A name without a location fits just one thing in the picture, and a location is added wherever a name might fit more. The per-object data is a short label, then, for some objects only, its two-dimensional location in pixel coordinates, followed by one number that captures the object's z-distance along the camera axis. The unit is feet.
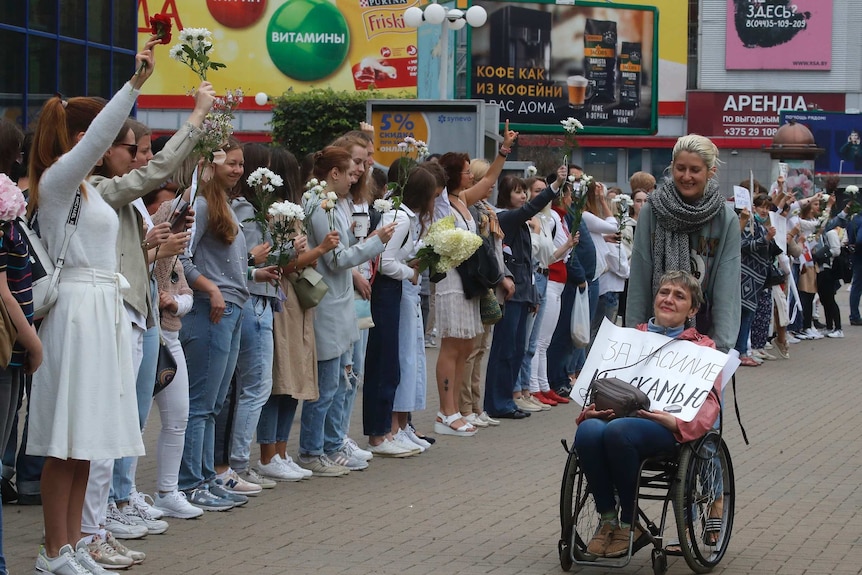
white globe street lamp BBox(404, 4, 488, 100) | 112.34
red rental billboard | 334.78
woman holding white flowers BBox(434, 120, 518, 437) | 58.46
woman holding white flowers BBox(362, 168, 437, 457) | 53.21
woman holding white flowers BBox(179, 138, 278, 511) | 41.20
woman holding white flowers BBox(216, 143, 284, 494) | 44.08
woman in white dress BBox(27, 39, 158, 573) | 31.40
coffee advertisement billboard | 202.17
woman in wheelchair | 33.55
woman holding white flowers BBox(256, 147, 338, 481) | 46.58
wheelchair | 33.63
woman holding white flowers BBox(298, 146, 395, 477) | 48.29
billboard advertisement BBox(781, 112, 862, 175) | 210.34
